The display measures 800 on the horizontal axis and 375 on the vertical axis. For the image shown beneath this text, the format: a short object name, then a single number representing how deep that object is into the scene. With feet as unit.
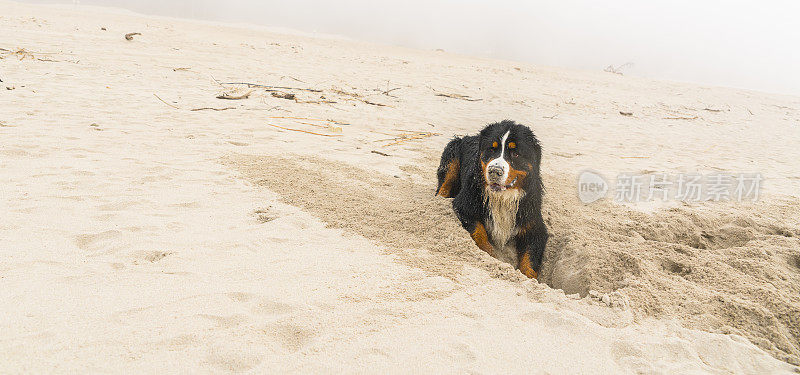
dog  11.41
